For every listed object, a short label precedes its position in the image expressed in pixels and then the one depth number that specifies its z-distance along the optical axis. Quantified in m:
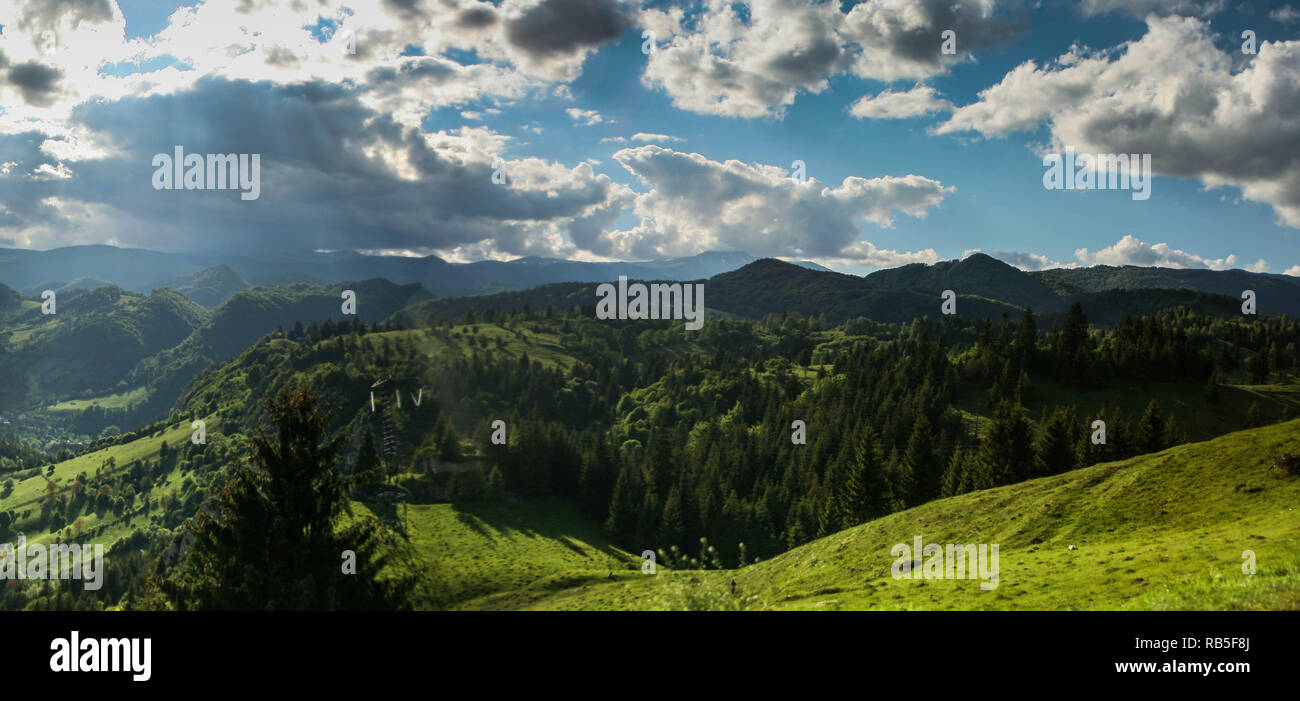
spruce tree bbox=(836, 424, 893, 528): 90.06
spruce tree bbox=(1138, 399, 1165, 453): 95.00
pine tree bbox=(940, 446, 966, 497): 93.75
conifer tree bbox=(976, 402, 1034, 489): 85.50
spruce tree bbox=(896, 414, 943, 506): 93.00
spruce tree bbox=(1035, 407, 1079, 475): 84.62
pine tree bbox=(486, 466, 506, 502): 152.00
